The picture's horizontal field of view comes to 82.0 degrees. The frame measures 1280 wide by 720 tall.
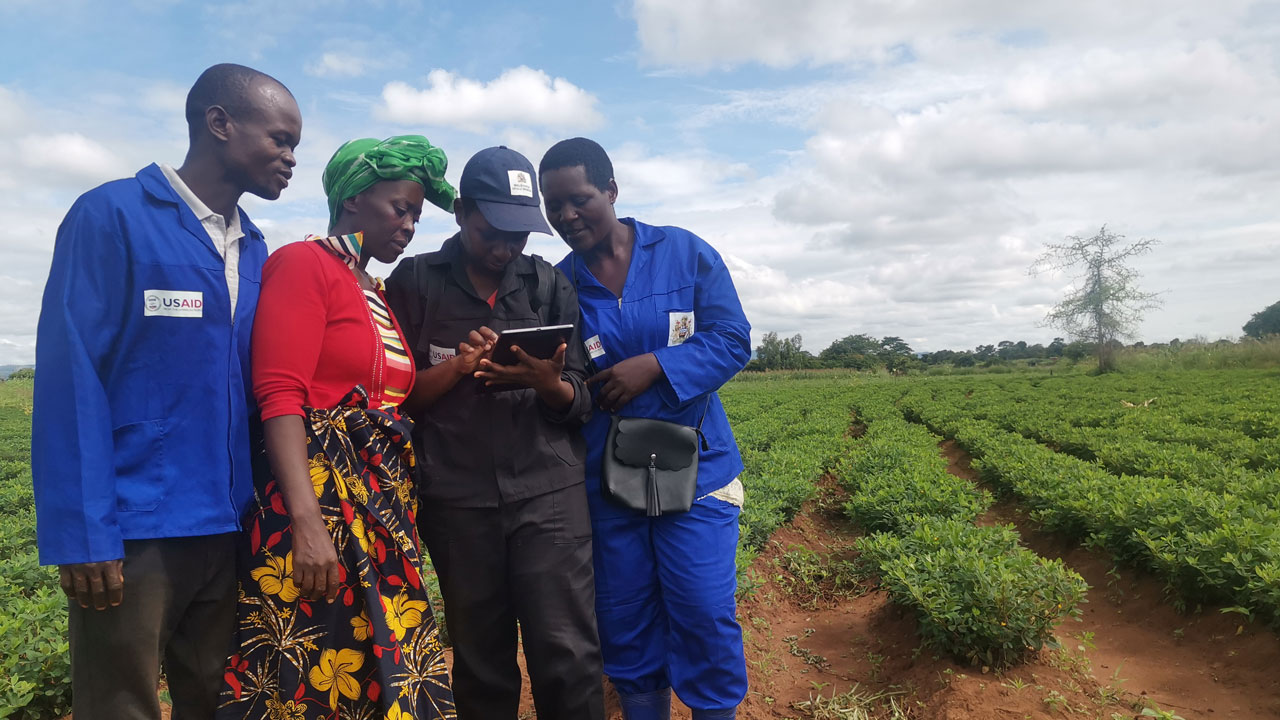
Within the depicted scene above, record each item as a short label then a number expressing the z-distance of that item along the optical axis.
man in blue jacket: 1.62
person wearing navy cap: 2.25
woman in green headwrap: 1.82
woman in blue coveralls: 2.53
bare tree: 41.81
